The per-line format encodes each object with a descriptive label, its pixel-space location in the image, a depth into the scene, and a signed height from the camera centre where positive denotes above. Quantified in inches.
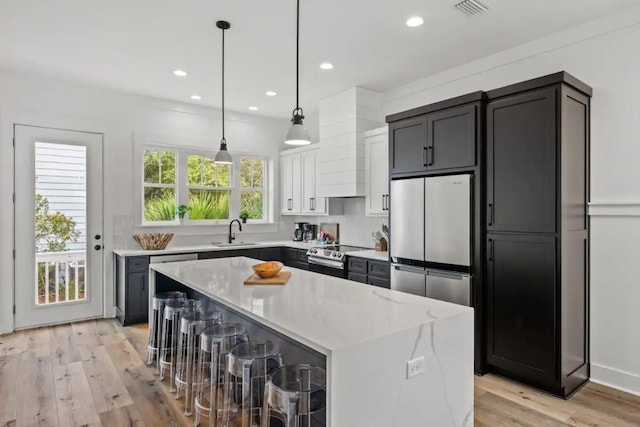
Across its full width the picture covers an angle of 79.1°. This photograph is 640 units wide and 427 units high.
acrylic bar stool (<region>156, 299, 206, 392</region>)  121.4 -37.3
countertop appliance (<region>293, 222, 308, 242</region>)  246.1 -11.8
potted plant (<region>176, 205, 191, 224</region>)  214.1 +1.3
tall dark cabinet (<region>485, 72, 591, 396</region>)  111.4 -5.5
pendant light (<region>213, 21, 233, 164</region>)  140.8 +20.9
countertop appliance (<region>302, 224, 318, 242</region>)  241.1 -11.6
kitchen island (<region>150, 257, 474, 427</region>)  55.4 -20.8
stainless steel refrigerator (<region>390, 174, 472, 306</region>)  129.5 -8.2
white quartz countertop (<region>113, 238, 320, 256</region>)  185.8 -18.3
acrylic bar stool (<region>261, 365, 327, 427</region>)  68.4 -34.0
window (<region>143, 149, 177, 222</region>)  208.2 +15.2
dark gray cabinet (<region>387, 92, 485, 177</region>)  128.6 +27.7
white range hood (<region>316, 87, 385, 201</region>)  187.6 +39.1
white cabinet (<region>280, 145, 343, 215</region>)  218.9 +17.3
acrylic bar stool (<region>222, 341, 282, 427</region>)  83.0 -35.5
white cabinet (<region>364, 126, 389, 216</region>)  176.7 +19.9
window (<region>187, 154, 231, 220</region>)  222.4 +15.0
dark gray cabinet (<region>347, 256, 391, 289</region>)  162.6 -25.3
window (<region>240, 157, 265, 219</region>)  242.8 +17.0
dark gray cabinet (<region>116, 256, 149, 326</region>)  180.4 -35.8
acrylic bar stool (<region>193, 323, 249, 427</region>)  93.5 -36.4
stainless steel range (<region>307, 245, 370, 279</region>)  182.2 -22.2
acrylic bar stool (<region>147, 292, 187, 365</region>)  132.7 -36.4
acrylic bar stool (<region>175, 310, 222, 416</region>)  106.8 -37.7
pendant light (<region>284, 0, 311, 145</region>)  108.5 +23.0
